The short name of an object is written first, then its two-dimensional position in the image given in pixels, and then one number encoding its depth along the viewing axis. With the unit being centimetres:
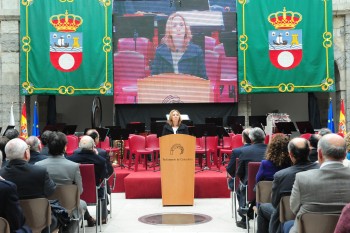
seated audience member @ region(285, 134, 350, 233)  331
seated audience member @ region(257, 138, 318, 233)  408
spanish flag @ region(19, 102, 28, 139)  1284
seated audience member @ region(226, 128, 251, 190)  628
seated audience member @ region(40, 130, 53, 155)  642
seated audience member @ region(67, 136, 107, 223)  598
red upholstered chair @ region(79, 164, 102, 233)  554
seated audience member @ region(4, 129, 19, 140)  650
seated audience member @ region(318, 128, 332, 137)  633
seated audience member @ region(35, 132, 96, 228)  501
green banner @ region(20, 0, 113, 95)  1402
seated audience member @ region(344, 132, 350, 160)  462
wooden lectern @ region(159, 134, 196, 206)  730
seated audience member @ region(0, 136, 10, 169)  553
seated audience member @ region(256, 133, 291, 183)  474
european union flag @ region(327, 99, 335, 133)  1300
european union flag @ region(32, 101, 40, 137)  1325
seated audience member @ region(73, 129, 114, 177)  649
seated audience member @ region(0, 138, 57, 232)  410
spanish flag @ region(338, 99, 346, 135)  1259
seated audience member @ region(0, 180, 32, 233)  345
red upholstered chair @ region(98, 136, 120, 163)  1086
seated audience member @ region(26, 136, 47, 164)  548
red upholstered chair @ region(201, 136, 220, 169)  1030
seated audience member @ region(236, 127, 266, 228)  582
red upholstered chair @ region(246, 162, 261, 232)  530
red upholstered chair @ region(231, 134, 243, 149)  1033
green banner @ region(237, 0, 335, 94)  1390
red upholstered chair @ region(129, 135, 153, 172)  1018
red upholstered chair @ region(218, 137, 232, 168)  1074
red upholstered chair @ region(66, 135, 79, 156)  1056
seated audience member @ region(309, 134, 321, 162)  540
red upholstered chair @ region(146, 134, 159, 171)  1078
